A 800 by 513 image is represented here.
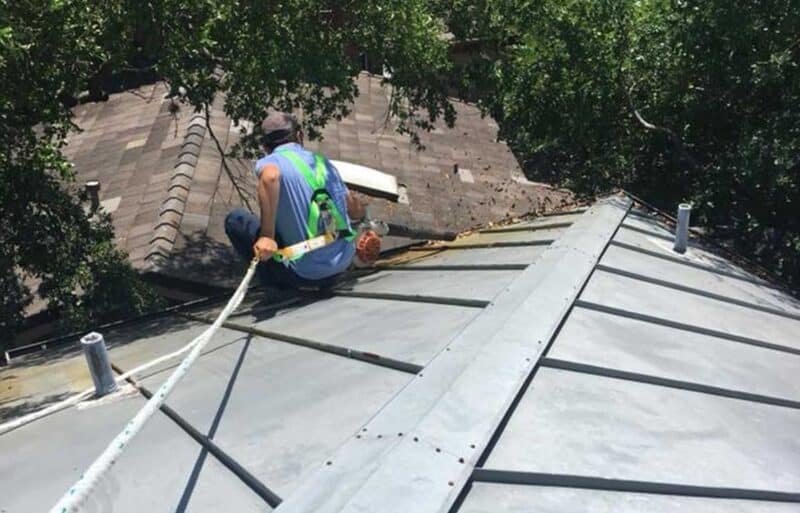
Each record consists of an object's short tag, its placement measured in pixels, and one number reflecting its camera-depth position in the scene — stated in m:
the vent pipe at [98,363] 2.78
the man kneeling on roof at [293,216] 4.26
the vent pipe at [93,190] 7.90
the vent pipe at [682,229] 5.09
